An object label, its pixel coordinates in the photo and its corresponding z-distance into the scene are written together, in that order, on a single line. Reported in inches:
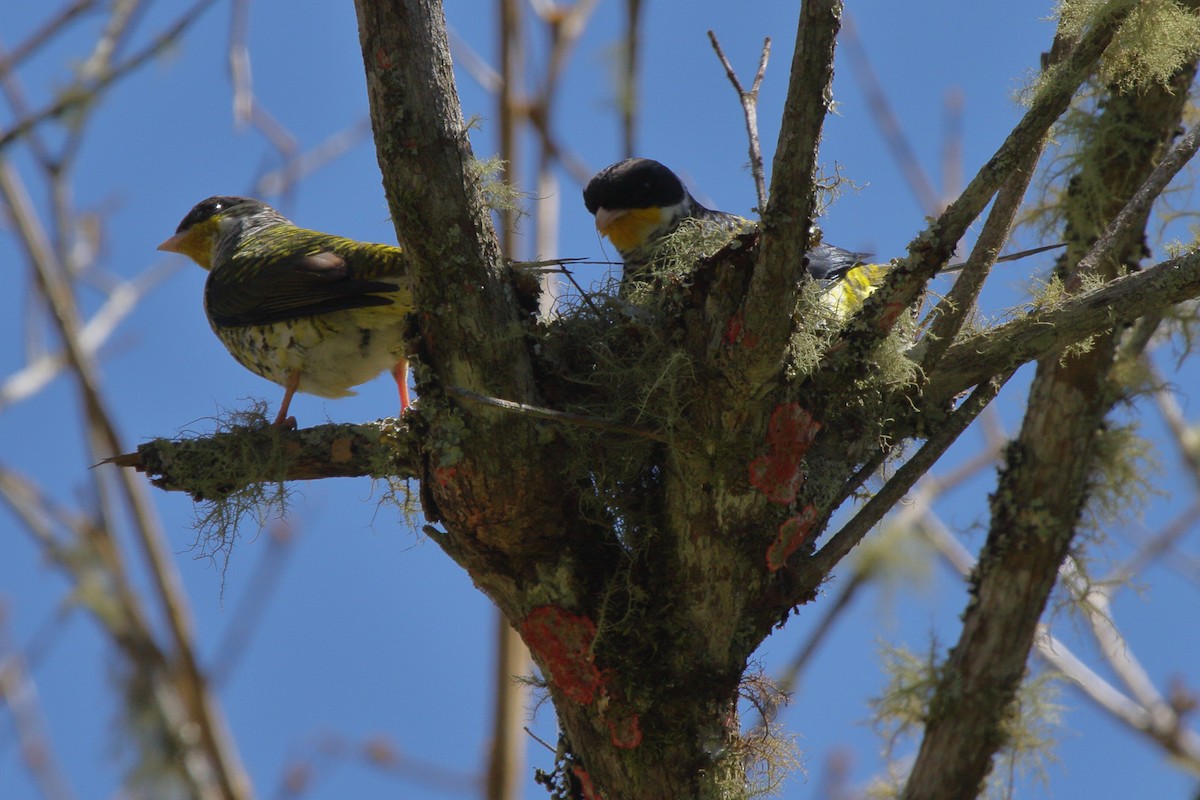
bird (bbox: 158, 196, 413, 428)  302.2
